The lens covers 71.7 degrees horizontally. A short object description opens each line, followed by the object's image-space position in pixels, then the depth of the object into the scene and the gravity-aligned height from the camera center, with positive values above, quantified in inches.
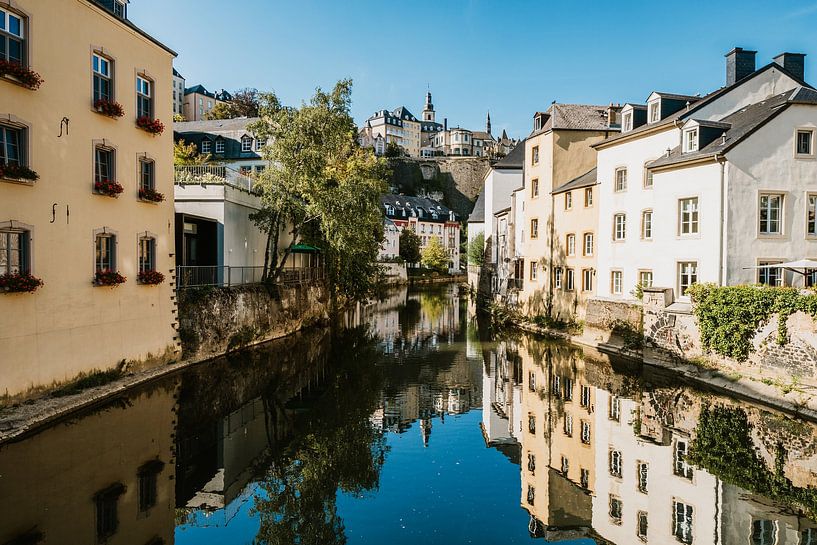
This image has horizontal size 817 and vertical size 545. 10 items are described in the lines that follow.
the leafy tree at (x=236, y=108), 2763.3 +791.0
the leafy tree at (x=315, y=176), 960.9 +157.4
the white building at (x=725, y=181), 799.7 +129.7
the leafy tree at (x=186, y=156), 1470.2 +302.6
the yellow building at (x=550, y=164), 1248.8 +234.4
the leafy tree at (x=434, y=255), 3358.8 +69.1
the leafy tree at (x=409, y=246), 3314.5 +120.9
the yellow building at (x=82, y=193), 500.1 +74.8
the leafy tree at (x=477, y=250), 2430.6 +74.6
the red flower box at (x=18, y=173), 481.7 +80.1
